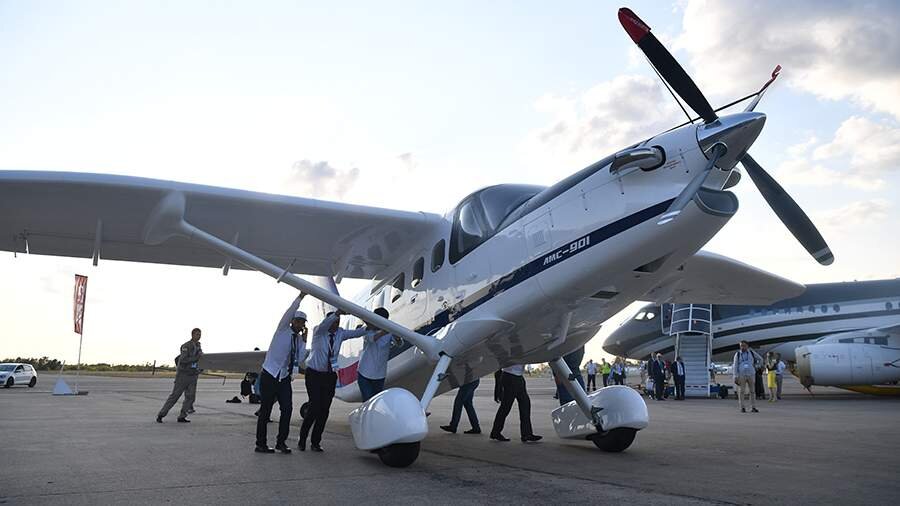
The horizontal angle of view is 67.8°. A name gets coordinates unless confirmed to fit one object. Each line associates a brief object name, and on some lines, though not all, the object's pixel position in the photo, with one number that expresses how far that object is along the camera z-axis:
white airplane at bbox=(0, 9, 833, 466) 5.78
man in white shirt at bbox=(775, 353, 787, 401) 22.86
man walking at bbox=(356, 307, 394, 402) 7.96
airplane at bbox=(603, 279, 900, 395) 20.50
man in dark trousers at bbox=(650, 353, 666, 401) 22.47
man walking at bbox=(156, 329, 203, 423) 11.62
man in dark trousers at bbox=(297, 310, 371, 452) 7.70
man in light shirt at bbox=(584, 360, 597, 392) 30.56
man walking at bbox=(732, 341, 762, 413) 15.41
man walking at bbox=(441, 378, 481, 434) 10.44
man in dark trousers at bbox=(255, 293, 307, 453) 7.40
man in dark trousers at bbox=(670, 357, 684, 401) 22.61
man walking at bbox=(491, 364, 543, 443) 9.12
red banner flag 22.70
